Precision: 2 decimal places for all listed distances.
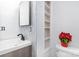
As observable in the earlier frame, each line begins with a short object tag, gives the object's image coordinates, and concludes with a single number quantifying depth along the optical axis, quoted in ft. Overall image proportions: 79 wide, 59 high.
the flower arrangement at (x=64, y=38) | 3.81
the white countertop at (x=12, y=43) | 3.42
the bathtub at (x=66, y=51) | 3.54
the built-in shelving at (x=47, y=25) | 4.06
